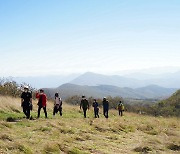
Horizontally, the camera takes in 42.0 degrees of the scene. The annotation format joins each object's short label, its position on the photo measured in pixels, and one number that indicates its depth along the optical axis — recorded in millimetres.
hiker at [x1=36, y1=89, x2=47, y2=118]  15722
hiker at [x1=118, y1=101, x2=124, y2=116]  26140
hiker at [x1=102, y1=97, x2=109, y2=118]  22643
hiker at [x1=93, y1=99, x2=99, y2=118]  21715
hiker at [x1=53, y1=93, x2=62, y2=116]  18083
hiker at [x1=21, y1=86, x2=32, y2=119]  14432
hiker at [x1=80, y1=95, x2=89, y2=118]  19978
